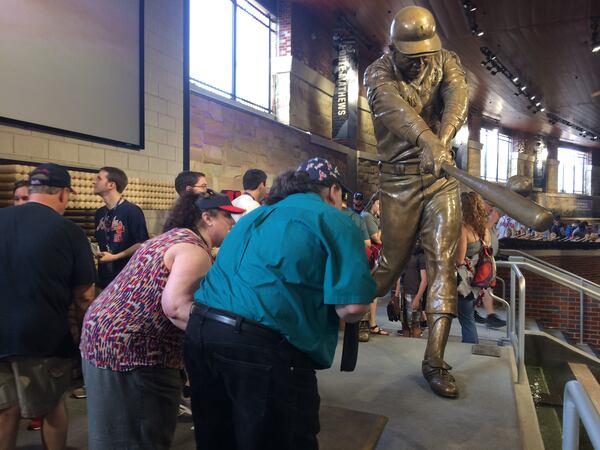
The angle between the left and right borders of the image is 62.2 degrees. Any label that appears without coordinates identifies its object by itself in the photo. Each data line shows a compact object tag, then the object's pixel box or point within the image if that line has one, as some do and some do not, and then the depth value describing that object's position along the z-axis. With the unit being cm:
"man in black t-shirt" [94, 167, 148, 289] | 411
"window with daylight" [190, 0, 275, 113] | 895
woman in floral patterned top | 188
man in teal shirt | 160
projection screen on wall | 451
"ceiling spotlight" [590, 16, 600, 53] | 1166
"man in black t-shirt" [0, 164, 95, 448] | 220
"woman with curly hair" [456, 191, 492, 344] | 461
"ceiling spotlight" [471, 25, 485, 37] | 1133
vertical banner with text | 1271
